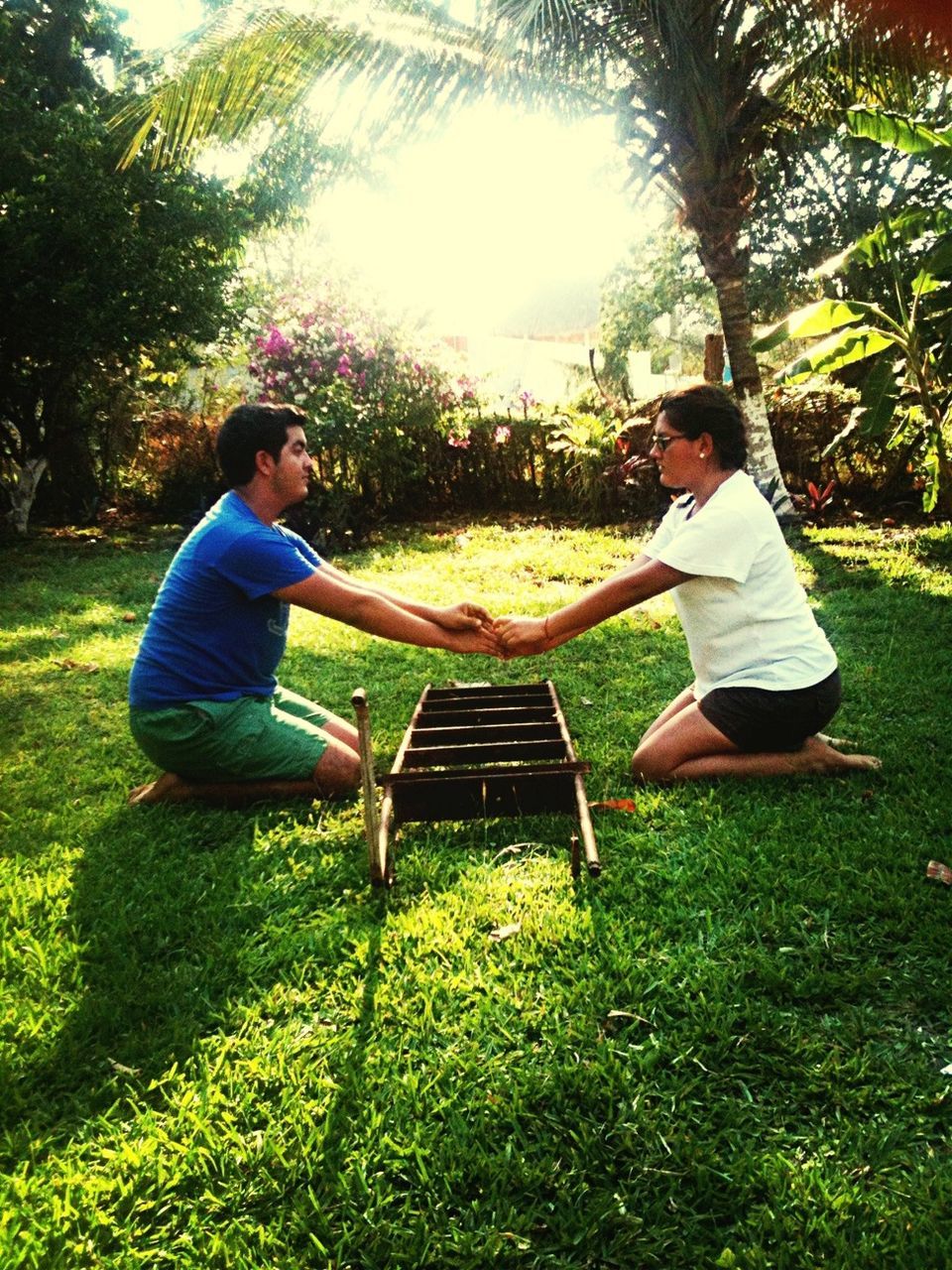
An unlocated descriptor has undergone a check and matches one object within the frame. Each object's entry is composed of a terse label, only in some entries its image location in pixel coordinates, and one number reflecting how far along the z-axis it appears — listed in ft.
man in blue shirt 12.19
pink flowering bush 37.06
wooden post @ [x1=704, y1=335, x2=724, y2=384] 36.52
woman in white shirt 11.82
